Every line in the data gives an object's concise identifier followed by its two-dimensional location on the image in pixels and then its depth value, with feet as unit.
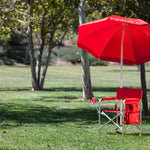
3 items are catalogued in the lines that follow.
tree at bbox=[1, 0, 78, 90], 116.67
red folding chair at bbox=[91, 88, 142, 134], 41.94
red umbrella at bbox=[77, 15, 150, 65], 44.19
